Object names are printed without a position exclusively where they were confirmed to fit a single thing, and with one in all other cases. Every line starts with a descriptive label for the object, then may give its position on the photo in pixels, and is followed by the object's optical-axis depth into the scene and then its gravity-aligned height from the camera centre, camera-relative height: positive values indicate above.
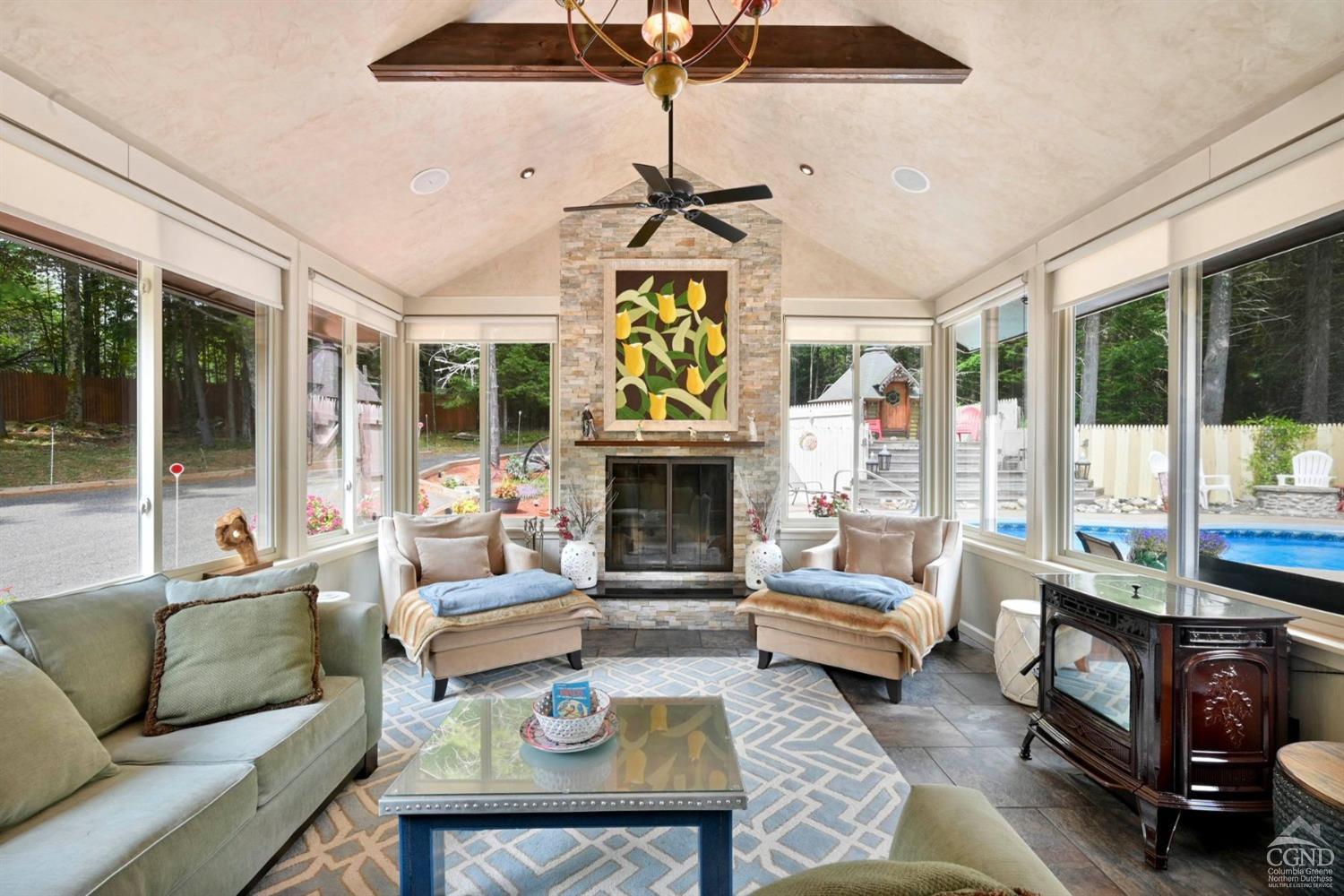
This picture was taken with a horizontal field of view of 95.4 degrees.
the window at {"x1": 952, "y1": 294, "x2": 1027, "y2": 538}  4.02 +0.16
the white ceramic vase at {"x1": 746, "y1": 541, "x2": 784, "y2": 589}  4.73 -0.92
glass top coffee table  1.65 -0.97
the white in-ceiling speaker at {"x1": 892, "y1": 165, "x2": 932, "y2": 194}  3.52 +1.55
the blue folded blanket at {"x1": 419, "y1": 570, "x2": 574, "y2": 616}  3.35 -0.86
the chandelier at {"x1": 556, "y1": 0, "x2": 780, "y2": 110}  1.78 +1.15
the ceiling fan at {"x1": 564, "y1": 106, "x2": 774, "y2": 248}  2.83 +1.18
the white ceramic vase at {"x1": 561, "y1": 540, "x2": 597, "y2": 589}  4.71 -0.94
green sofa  1.37 -0.91
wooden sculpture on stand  2.84 -0.43
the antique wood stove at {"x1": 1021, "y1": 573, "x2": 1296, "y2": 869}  2.00 -0.89
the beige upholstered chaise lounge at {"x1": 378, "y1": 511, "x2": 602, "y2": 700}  3.32 -1.03
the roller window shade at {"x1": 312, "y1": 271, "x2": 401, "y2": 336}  3.86 +0.96
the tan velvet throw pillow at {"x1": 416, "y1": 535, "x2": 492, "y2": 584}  3.86 -0.75
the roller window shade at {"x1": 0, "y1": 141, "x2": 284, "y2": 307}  2.08 +0.88
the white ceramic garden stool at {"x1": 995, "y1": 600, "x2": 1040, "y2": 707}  3.13 -1.06
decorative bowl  1.93 -0.91
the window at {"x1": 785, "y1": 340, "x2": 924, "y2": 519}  5.21 +0.10
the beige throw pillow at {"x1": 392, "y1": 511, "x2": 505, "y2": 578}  3.99 -0.58
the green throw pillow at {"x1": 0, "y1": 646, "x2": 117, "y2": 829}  1.46 -0.77
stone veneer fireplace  5.02 +0.95
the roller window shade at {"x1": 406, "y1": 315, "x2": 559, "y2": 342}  5.11 +0.95
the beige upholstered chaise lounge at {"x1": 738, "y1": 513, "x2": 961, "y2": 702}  3.29 -1.02
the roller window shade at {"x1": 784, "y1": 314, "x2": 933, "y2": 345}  5.14 +0.94
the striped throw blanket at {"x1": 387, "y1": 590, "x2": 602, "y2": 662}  3.30 -0.98
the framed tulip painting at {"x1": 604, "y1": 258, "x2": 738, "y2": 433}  5.02 +0.77
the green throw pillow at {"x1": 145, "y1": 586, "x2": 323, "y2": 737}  1.99 -0.74
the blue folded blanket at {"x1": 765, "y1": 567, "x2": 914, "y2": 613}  3.41 -0.85
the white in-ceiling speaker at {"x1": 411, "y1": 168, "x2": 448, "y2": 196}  3.53 +1.54
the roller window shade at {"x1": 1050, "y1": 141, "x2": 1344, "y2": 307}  2.11 +0.89
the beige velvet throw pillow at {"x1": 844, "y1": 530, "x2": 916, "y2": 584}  4.04 -0.75
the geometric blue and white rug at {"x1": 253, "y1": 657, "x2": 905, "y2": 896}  1.90 -1.36
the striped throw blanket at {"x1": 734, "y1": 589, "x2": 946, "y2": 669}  3.27 -0.99
